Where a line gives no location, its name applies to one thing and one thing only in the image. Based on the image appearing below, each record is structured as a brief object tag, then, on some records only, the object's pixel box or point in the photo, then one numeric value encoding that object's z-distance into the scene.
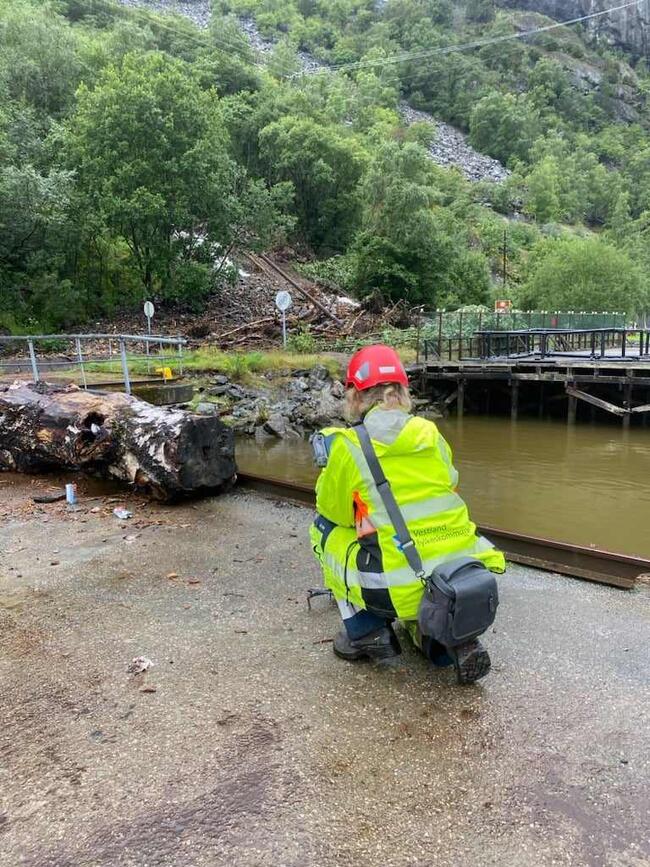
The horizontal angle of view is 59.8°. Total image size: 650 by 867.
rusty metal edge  4.27
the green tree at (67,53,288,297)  20.23
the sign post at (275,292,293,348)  19.75
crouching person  2.60
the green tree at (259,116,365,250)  37.94
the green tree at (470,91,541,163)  115.44
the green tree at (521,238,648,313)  36.94
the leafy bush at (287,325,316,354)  20.98
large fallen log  6.22
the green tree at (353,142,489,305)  31.61
